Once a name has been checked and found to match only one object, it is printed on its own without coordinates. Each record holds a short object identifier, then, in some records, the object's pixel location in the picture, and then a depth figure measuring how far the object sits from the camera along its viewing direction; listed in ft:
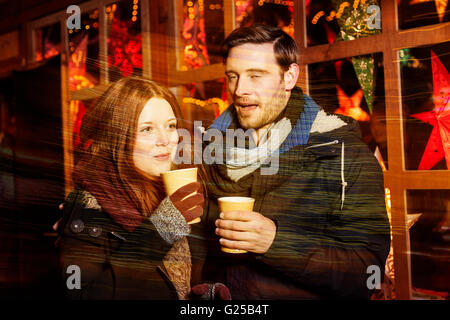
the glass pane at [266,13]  5.18
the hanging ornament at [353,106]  4.69
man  4.46
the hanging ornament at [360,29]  4.73
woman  5.03
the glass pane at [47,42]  7.39
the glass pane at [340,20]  4.79
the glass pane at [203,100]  5.36
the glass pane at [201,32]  5.61
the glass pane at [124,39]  5.98
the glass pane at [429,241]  4.40
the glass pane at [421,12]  4.43
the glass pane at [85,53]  6.53
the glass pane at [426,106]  4.40
